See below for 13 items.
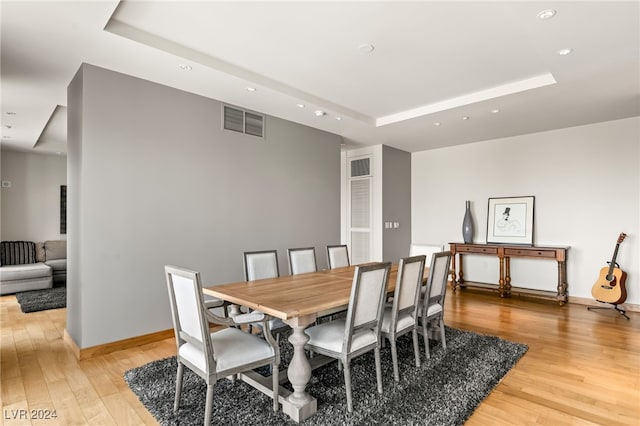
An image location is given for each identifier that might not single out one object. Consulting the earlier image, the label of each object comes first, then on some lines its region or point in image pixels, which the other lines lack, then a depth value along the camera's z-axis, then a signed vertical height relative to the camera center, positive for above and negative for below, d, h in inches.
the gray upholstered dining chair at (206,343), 77.6 -32.7
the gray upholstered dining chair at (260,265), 133.8 -20.1
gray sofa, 227.1 -34.6
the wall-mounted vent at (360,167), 255.8 +34.6
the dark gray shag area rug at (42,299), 192.1 -50.1
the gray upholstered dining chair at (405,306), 106.3 -30.0
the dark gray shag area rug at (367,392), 85.0 -50.3
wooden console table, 197.1 -26.0
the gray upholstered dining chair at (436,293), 122.3 -29.7
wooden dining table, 84.5 -23.7
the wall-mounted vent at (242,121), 163.9 +45.8
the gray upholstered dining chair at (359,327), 91.0 -32.3
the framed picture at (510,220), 219.6 -5.1
